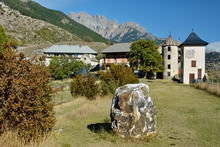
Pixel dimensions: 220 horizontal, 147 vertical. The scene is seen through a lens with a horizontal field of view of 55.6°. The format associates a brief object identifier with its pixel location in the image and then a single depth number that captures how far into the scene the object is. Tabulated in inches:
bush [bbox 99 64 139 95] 698.2
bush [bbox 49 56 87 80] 1877.5
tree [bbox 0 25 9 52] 1384.1
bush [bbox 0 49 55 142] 231.1
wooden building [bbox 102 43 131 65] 2333.9
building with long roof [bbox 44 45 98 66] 2665.8
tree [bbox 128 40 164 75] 1696.6
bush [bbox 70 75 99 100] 685.9
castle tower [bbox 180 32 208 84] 1486.2
